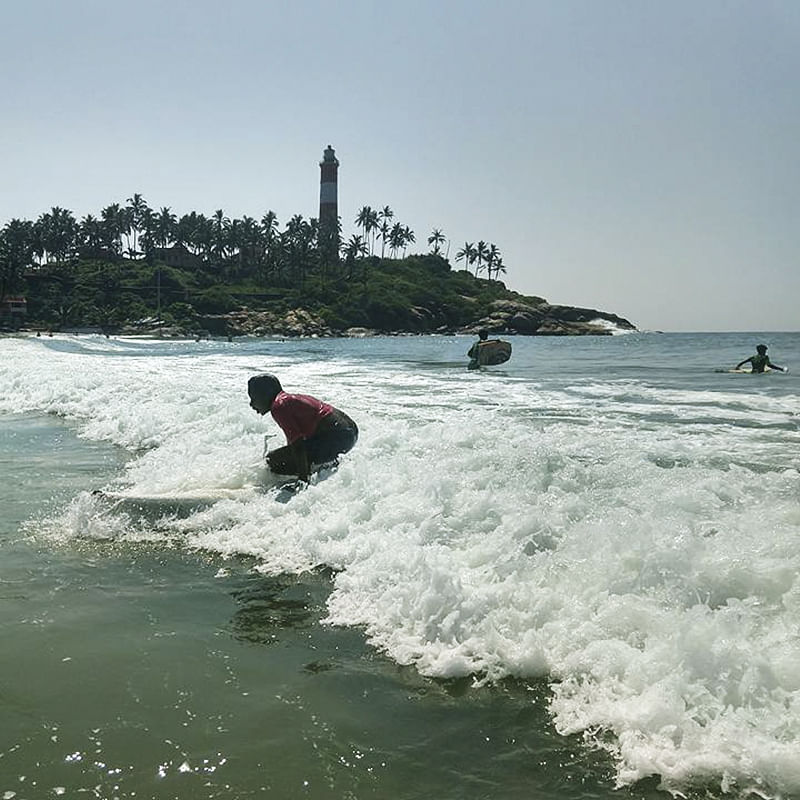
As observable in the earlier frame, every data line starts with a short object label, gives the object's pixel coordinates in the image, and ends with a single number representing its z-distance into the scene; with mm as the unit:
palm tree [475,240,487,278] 171750
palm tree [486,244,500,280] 172500
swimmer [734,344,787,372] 25266
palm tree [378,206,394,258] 158875
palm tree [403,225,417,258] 163425
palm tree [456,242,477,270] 171750
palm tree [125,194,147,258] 130750
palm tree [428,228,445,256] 169750
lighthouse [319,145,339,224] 132500
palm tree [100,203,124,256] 126688
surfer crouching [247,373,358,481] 7664
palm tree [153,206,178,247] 130250
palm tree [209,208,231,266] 132750
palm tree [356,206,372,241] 157625
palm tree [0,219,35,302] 98825
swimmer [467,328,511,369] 30594
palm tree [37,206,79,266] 124250
